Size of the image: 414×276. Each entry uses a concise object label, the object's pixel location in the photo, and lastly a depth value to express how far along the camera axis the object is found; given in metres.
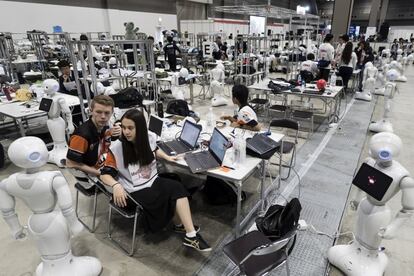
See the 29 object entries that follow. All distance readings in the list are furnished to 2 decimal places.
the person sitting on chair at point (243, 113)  2.98
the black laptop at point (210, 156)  2.31
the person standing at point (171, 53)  8.90
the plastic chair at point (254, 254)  1.58
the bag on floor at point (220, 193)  2.93
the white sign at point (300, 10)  17.16
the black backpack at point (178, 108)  3.67
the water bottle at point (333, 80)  5.93
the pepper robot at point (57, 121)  3.62
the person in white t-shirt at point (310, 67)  6.50
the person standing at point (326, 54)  6.71
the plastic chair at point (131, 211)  2.14
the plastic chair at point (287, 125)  3.35
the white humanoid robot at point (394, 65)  7.29
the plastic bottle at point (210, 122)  3.17
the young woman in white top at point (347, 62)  6.48
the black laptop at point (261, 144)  2.47
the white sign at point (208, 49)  11.02
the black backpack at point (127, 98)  3.55
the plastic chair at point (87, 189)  2.42
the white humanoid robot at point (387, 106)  4.44
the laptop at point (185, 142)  2.63
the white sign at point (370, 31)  15.36
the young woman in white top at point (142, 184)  2.14
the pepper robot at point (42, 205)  1.62
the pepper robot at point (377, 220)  1.67
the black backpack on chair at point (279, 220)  1.69
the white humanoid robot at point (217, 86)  6.54
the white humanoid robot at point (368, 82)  6.79
